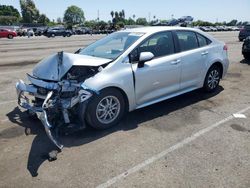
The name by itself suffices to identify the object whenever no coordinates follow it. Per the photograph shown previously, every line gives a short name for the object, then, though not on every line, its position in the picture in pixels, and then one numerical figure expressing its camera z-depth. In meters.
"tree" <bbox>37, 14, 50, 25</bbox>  88.93
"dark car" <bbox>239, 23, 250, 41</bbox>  17.04
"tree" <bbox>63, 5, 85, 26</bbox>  114.83
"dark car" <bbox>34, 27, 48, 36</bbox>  37.10
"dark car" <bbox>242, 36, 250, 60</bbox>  8.73
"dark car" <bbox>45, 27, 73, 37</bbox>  32.94
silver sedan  3.30
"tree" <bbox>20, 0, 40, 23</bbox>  85.30
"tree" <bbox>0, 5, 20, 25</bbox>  81.60
